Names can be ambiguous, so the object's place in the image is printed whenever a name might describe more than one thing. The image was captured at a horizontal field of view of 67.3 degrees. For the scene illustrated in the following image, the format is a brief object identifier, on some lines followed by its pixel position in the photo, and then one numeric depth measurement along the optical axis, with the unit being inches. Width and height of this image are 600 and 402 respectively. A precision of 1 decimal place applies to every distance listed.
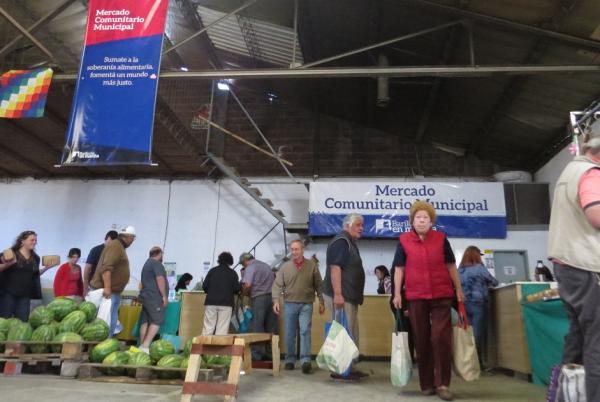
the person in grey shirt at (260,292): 231.1
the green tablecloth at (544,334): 138.7
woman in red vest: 125.0
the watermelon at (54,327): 164.4
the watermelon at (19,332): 159.9
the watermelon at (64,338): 157.5
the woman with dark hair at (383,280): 287.0
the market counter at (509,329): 164.1
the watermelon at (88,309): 177.2
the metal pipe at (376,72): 218.7
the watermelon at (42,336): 159.5
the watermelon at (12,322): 164.7
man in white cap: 194.5
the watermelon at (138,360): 146.3
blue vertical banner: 211.2
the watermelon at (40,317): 167.6
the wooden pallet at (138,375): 140.9
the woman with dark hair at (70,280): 270.2
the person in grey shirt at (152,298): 210.7
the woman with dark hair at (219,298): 214.4
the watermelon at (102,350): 154.2
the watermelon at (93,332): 167.3
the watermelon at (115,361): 148.0
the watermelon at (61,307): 174.3
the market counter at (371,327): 244.8
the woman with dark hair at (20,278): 188.2
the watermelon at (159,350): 149.5
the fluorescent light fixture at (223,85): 426.3
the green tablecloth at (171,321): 275.9
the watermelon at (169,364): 143.0
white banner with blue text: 346.3
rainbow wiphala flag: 230.7
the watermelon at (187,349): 154.7
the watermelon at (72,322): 166.4
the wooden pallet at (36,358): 151.9
